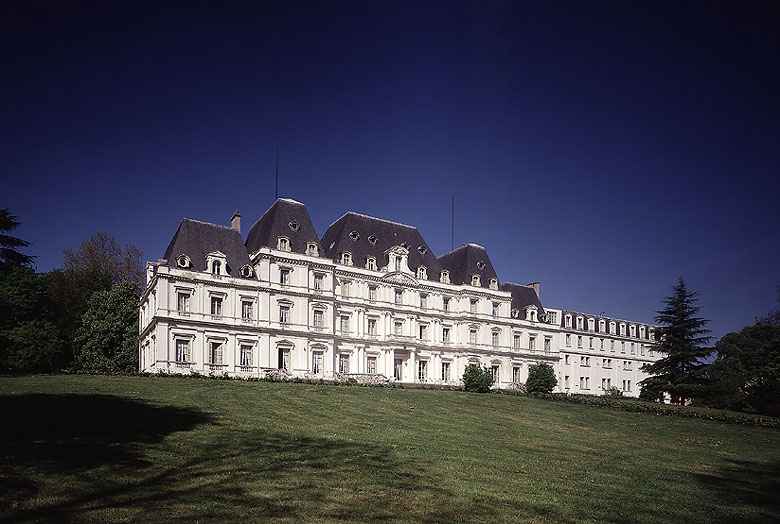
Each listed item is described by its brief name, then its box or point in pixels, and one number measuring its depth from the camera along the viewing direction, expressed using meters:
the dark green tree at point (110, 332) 49.94
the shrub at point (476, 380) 45.81
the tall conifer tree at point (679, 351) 51.56
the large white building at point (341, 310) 47.22
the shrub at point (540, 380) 51.06
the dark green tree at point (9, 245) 27.31
